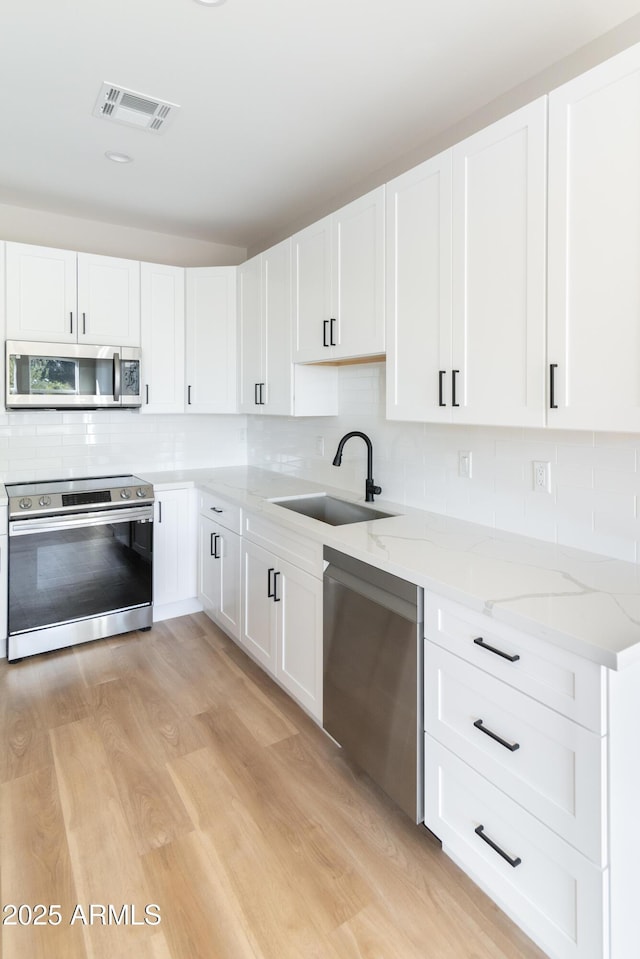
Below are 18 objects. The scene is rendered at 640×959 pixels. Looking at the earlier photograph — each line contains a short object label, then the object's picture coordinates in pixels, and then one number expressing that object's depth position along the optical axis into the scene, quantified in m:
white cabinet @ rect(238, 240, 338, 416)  2.96
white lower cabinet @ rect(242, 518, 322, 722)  2.23
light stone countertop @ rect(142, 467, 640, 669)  1.20
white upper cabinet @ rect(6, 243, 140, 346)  3.04
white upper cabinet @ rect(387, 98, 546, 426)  1.60
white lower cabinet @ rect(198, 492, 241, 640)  2.99
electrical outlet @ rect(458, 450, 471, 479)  2.24
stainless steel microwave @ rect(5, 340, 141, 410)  3.03
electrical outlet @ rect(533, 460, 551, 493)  1.92
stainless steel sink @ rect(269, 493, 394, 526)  2.74
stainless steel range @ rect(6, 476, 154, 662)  2.90
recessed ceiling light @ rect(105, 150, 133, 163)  2.59
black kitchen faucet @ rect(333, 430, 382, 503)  2.70
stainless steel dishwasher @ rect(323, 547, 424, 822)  1.67
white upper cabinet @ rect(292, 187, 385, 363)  2.24
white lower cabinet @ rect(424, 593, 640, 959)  1.16
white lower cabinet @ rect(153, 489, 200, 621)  3.38
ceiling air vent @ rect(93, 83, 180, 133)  2.11
